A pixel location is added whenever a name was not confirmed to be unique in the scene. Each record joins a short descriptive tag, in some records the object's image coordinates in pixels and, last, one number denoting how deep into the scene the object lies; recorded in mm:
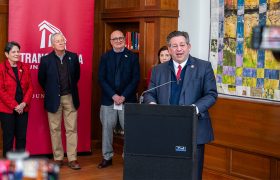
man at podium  3496
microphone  3459
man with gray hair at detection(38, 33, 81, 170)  5957
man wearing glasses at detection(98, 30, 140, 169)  6098
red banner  6191
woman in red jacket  5531
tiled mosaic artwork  5059
